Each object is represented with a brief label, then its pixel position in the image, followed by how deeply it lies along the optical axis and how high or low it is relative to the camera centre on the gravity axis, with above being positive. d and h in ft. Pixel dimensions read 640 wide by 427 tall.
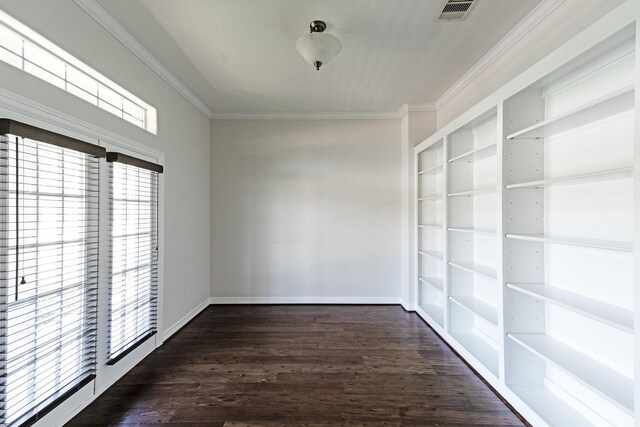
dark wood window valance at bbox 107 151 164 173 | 7.25 +1.49
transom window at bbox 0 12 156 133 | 5.13 +3.15
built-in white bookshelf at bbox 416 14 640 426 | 4.97 -0.45
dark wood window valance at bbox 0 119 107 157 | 4.77 +1.49
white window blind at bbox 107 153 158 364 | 7.48 -1.18
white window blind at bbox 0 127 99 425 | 4.87 -1.15
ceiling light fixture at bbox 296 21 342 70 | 6.97 +4.21
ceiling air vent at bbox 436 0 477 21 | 6.55 +4.85
